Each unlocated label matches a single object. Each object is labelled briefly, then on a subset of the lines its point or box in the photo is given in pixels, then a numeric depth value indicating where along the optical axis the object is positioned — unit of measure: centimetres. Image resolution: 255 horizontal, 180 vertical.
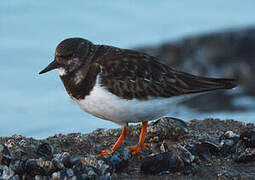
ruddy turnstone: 991
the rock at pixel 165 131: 1104
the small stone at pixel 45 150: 1005
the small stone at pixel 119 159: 941
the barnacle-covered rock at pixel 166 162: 938
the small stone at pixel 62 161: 916
